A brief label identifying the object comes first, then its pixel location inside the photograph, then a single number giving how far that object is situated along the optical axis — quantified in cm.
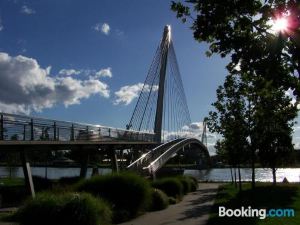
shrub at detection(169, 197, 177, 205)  1398
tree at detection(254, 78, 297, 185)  1650
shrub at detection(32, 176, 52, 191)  1989
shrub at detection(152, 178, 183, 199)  1540
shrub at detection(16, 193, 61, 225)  714
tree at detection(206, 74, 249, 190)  1721
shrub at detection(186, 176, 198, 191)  2167
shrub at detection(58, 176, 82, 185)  2204
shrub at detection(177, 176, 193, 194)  1889
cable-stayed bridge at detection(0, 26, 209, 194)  1320
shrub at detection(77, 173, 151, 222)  983
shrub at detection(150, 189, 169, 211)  1200
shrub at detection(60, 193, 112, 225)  719
